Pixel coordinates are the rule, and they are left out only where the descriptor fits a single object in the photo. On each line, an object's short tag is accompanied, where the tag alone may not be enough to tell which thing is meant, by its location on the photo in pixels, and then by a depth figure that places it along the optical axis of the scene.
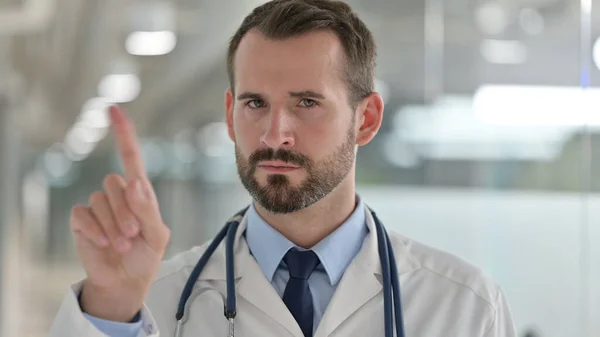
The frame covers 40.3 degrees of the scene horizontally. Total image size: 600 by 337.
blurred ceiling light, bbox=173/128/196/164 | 3.98
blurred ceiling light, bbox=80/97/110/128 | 4.14
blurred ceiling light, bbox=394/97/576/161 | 2.86
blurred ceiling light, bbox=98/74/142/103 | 3.91
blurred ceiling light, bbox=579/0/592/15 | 2.66
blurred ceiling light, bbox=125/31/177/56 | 3.73
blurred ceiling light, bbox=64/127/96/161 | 4.57
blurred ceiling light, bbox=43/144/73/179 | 4.77
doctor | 1.50
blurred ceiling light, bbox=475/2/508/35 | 2.96
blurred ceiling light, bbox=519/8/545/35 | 2.83
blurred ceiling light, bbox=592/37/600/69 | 2.62
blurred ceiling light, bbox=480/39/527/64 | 2.89
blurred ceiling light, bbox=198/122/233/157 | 3.74
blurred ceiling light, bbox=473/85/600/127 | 2.69
